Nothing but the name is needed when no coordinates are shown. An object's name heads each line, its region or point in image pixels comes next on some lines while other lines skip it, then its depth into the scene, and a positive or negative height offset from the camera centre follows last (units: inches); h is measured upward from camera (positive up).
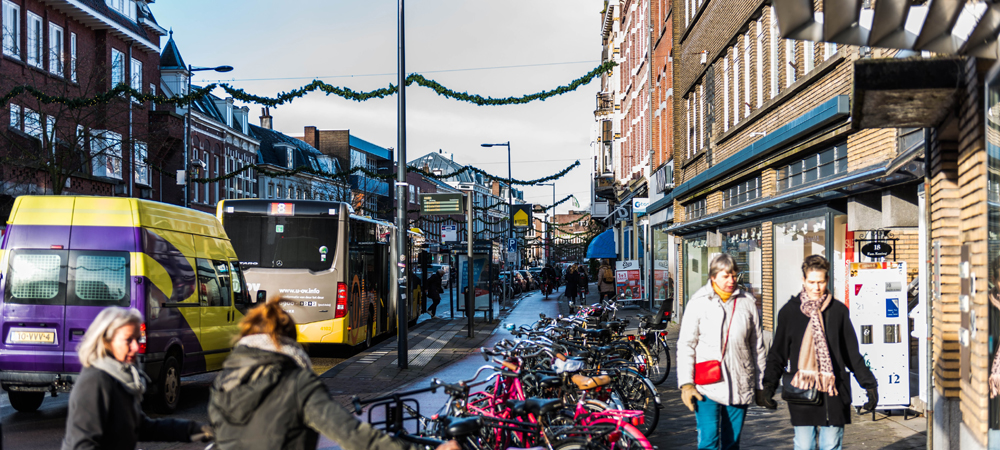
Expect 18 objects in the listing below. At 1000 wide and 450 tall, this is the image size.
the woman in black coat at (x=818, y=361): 219.0 -29.2
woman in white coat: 227.0 -29.1
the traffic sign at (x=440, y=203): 776.9 +27.2
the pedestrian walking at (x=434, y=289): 1158.3 -64.7
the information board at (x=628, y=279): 1193.4 -54.9
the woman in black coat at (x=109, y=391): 151.2 -24.5
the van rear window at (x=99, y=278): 379.6 -15.5
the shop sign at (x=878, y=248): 446.0 -6.8
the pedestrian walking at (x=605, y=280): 1149.1 -53.7
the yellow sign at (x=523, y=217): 1299.2 +25.8
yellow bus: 633.6 -13.2
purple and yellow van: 373.1 -17.7
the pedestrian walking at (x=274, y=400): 138.7 -23.6
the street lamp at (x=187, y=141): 1284.8 +137.8
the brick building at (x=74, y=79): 1087.0 +215.2
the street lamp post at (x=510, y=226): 1503.4 +17.1
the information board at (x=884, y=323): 368.5 -34.6
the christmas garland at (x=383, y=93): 696.4 +111.2
